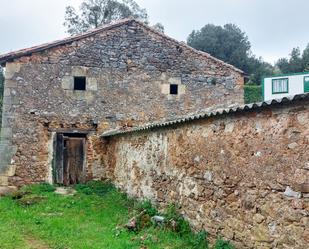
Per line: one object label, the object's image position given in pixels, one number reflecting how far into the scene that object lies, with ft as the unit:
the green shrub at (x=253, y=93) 62.39
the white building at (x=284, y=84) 44.45
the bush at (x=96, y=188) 28.16
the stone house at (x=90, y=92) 29.27
